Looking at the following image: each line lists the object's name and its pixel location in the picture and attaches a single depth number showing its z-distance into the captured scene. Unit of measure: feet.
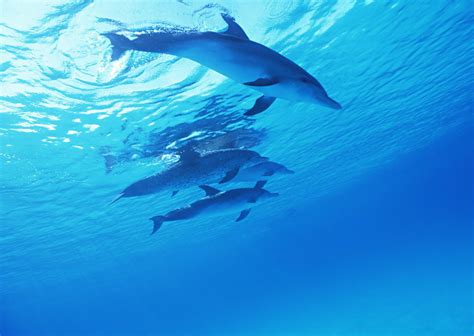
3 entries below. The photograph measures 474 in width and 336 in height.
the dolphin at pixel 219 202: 29.76
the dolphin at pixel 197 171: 28.99
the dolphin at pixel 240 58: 14.11
